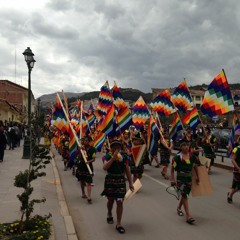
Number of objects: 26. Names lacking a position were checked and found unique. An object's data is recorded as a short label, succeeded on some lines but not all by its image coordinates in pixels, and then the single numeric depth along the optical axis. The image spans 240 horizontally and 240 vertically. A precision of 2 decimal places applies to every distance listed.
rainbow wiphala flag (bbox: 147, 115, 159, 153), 11.75
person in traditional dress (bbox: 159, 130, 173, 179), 12.66
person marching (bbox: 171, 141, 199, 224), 7.09
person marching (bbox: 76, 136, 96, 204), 9.02
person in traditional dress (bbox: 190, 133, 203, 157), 11.44
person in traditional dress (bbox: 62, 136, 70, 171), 15.33
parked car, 22.95
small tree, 5.42
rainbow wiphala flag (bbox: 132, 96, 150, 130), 15.70
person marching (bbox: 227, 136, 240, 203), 8.32
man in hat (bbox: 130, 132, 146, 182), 10.28
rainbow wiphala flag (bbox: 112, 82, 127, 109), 16.20
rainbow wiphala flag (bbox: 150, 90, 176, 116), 15.37
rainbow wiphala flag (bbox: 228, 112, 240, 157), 10.40
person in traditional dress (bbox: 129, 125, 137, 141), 14.95
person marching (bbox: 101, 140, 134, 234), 6.41
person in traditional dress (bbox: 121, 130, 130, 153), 13.67
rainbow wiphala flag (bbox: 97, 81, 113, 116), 15.79
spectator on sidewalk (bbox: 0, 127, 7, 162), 16.90
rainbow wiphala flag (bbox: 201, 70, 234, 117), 9.54
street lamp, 16.56
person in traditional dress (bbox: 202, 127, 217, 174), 13.64
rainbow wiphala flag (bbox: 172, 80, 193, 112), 14.45
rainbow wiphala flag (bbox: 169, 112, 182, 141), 12.67
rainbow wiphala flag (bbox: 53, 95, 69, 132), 10.64
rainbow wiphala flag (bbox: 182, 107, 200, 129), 12.98
